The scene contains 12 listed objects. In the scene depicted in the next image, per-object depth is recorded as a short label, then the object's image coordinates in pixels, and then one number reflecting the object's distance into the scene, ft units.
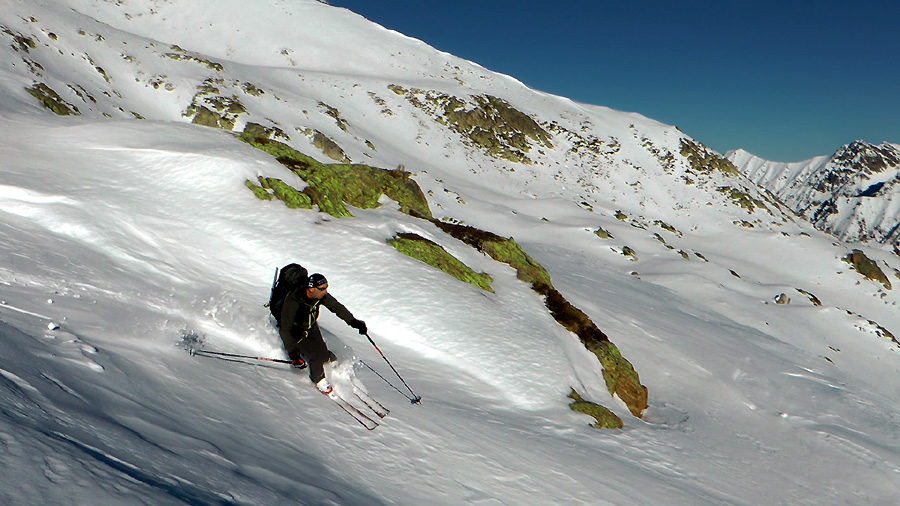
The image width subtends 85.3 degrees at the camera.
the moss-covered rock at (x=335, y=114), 163.55
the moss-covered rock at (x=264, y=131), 125.90
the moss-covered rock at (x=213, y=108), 127.33
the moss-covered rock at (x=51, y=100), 64.23
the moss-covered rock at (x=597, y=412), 34.19
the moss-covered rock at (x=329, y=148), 136.98
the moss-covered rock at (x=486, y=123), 209.26
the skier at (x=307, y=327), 21.67
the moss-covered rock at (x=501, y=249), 54.39
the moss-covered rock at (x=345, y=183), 46.11
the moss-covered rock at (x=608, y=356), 43.52
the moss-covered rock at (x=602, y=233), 132.05
